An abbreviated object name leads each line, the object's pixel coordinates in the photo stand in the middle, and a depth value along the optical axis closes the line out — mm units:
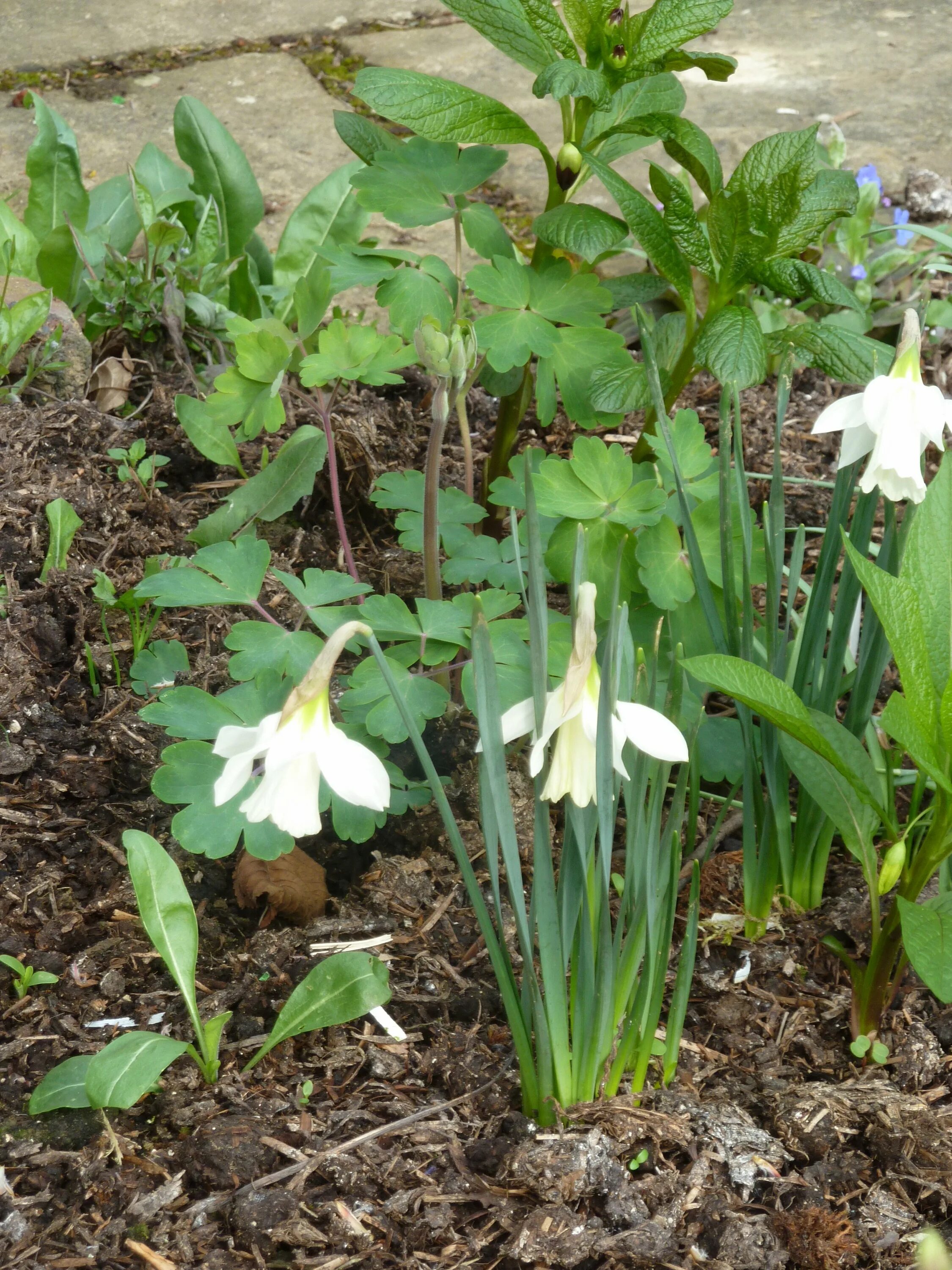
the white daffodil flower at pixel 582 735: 937
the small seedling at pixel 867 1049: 1049
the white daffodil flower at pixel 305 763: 925
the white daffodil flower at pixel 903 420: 984
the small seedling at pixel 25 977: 1056
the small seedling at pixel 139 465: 1264
